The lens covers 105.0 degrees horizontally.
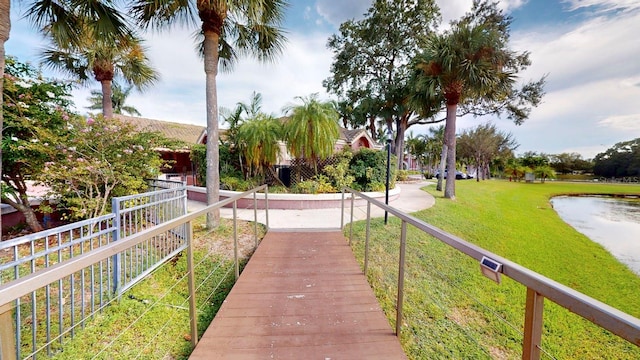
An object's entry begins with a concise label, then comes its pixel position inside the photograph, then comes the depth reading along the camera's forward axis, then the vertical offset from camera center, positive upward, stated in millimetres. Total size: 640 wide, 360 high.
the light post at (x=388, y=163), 5721 +121
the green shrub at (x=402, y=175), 18953 -529
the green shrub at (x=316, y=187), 7980 -641
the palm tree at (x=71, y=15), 4387 +2738
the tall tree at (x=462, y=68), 8680 +3771
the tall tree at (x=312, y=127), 7332 +1219
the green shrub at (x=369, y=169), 8609 -34
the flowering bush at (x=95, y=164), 4641 +15
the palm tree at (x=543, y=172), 29822 -223
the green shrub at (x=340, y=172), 8156 -149
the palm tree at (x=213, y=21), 4699 +3051
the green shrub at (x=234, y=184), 8354 -609
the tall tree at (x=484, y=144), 25969 +2881
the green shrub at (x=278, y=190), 8258 -785
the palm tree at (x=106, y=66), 7883 +3411
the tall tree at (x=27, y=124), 4298 +736
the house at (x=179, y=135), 14947 +2190
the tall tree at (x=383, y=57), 15008 +7518
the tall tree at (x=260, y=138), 7699 +901
